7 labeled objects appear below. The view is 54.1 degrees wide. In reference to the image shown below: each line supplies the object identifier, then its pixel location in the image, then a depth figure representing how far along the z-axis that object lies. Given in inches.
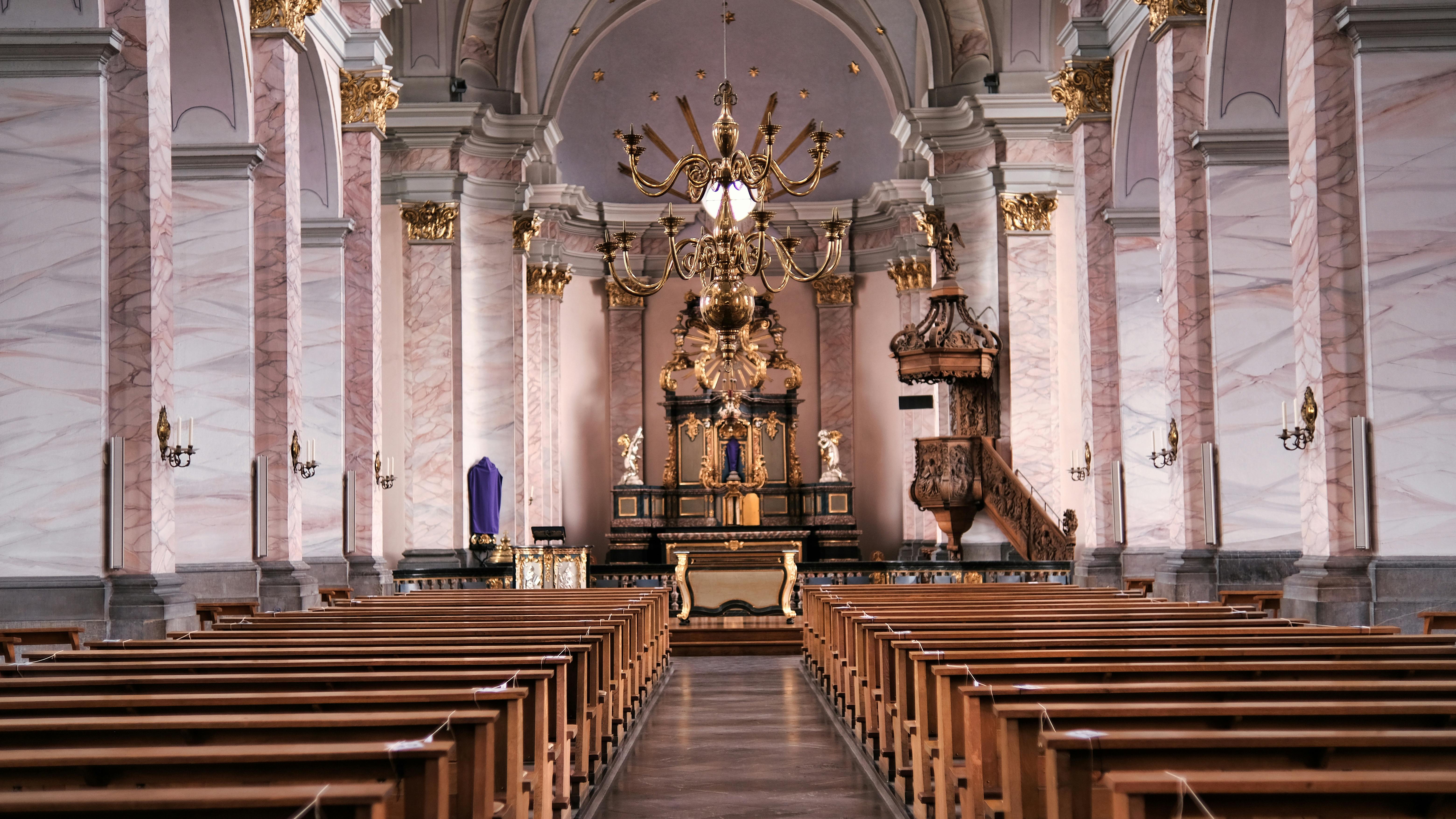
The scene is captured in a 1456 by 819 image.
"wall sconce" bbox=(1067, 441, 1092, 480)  579.8
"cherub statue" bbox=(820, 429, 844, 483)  1046.4
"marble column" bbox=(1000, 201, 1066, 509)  731.4
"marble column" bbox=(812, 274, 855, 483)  1096.2
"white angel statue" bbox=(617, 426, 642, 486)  1052.5
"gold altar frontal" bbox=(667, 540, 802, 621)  661.9
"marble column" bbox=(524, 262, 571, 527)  941.2
